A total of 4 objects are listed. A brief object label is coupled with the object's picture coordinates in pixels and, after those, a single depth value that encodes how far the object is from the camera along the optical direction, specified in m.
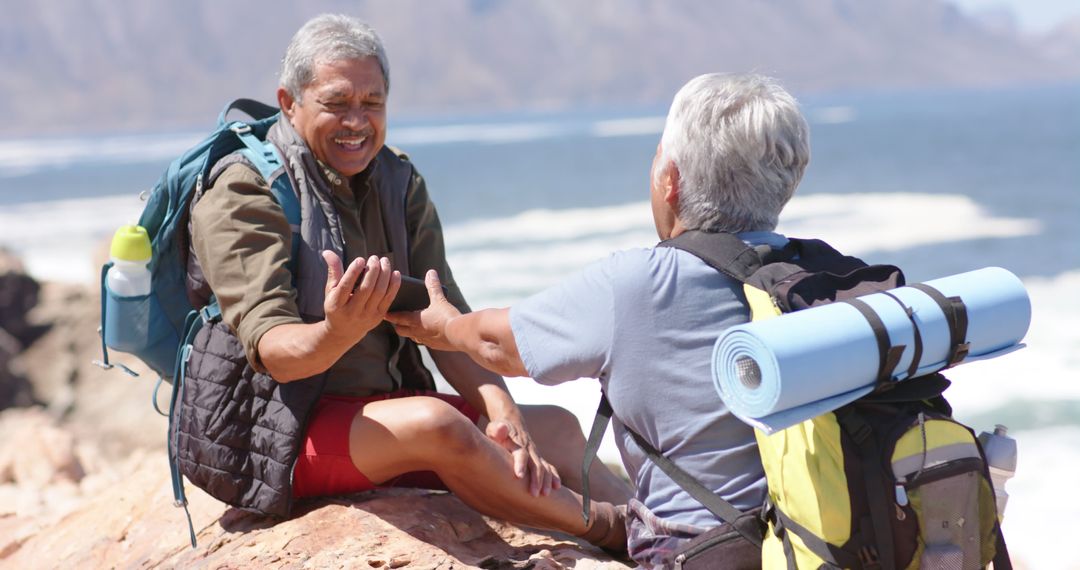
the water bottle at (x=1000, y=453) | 2.33
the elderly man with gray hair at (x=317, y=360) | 3.01
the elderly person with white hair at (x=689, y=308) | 2.30
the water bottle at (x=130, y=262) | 3.18
